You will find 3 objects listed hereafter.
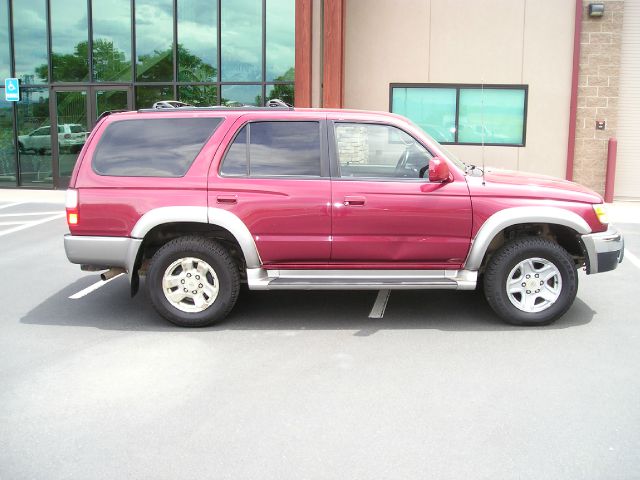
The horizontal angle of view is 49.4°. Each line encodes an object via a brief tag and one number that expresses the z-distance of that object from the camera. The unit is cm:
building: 1595
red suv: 585
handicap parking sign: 1784
